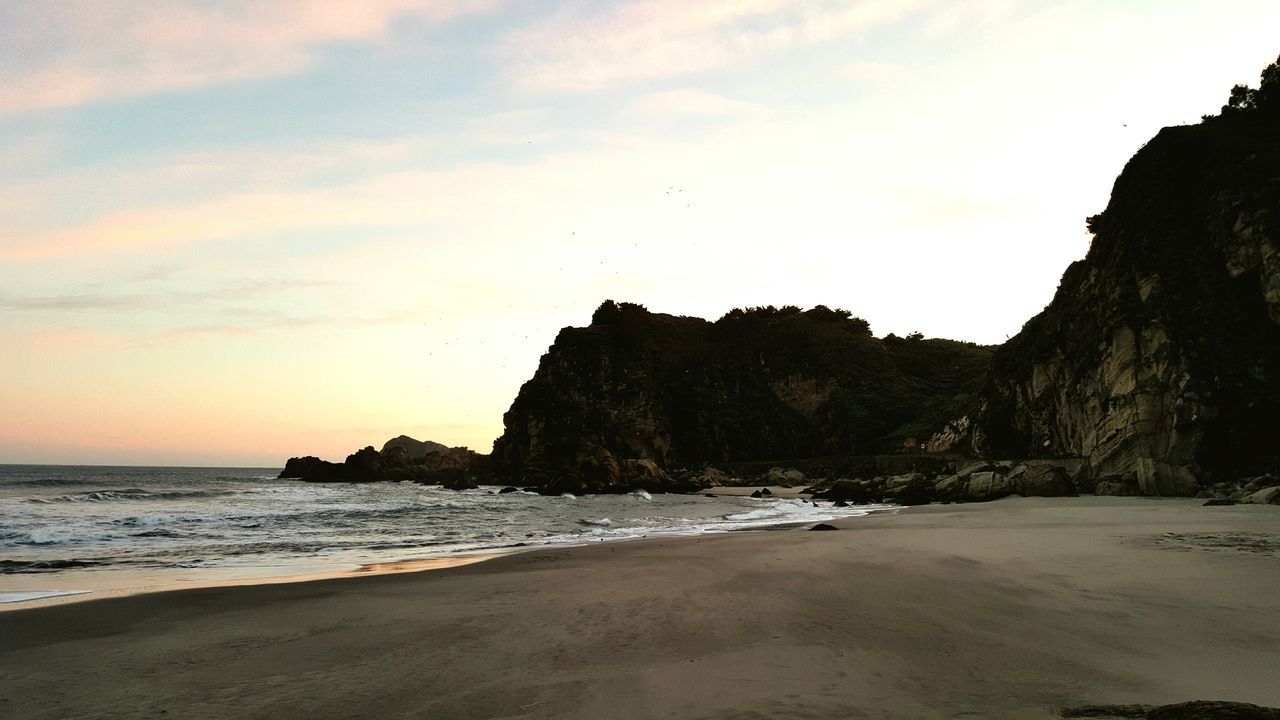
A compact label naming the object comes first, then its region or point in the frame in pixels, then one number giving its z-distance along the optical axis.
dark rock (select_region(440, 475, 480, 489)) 66.25
